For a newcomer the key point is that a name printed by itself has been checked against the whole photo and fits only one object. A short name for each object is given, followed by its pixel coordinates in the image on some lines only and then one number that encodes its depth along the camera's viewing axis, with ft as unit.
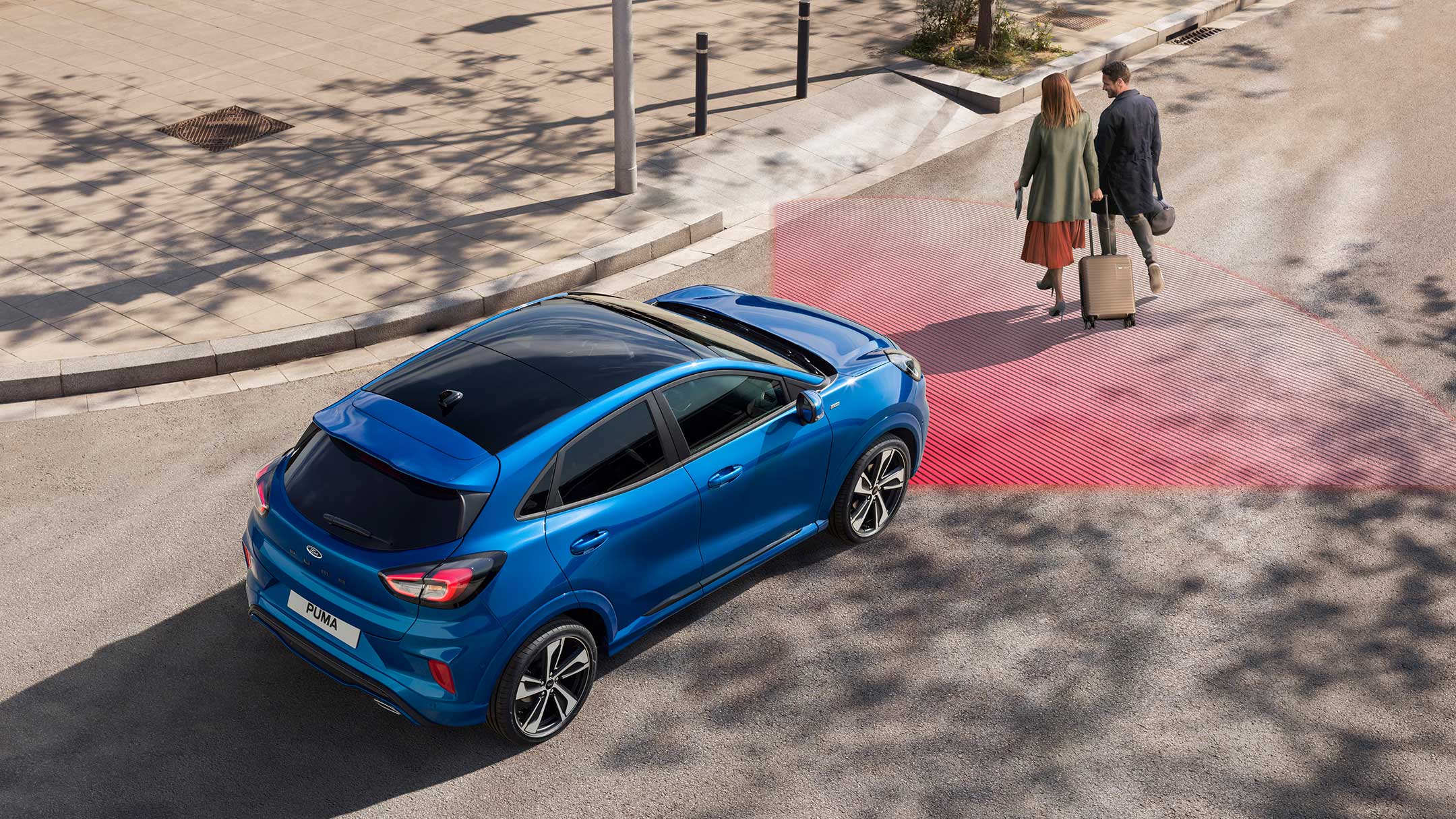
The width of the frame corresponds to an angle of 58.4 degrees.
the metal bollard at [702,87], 40.47
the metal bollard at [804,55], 43.14
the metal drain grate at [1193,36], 51.90
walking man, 30.32
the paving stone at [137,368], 28.02
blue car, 17.33
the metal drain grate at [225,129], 40.96
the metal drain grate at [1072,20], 52.39
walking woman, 29.58
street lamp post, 35.17
